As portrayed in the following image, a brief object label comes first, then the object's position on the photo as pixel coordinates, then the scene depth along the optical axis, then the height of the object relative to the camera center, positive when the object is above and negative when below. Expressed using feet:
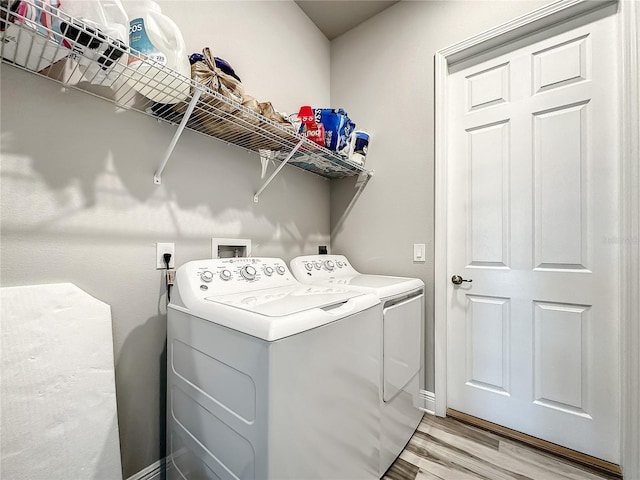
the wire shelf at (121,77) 2.49 +1.90
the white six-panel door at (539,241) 4.51 +0.01
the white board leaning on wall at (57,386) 2.70 -1.60
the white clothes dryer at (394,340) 4.18 -1.73
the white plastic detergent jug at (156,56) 3.02 +2.15
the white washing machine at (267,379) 2.50 -1.50
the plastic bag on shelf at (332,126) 5.55 +2.37
